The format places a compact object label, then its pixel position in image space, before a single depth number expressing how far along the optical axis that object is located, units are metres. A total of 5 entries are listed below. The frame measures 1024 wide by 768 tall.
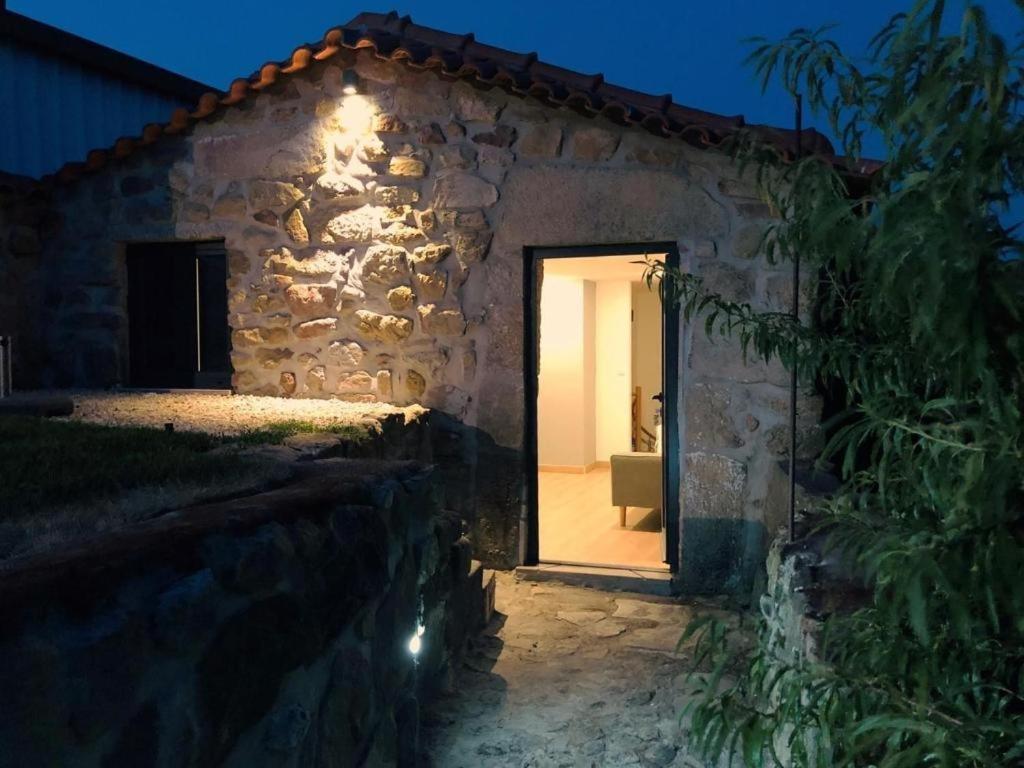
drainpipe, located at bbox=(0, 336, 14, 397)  4.55
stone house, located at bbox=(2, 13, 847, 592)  4.40
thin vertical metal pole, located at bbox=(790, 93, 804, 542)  2.71
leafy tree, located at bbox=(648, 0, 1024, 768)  1.04
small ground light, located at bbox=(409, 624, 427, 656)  2.92
